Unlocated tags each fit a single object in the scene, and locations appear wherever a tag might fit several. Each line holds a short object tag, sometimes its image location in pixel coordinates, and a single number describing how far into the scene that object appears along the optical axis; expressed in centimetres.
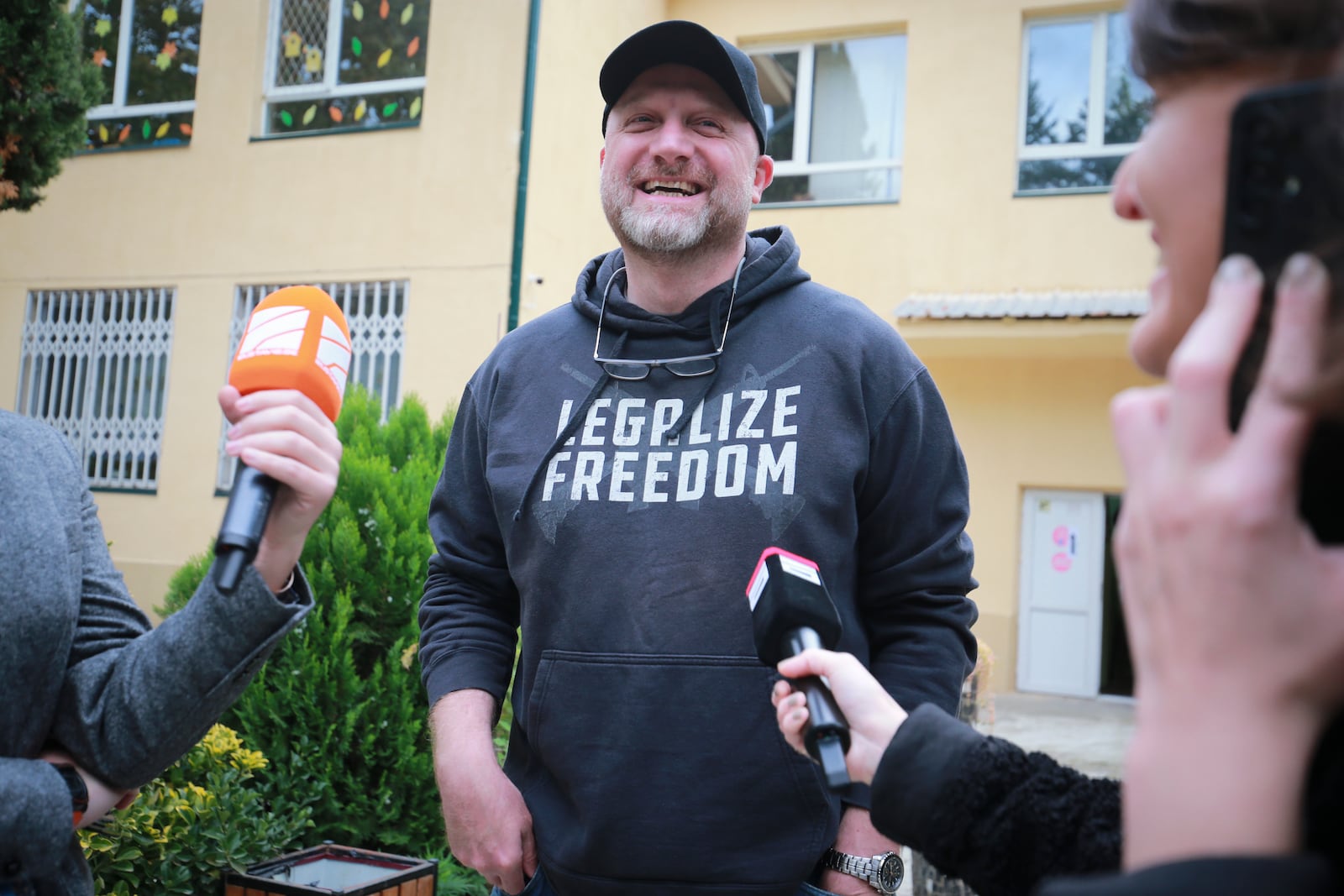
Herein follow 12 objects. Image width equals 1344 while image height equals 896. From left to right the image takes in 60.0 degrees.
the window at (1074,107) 1146
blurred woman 73
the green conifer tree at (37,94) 498
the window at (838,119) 1209
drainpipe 987
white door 1166
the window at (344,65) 1055
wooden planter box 339
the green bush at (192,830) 318
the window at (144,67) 1117
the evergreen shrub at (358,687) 441
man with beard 197
